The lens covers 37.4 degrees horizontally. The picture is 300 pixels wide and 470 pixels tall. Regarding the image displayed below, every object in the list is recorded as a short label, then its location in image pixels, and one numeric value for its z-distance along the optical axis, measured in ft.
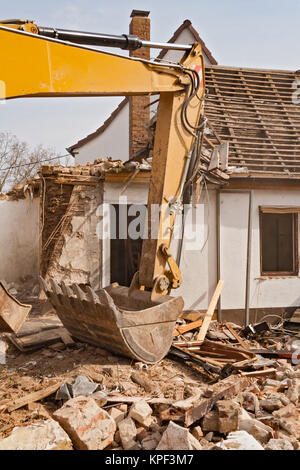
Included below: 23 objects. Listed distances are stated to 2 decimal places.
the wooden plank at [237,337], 24.97
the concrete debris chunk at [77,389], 15.72
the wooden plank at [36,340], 21.15
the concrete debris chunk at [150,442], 12.99
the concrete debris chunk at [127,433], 13.12
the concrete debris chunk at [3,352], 20.22
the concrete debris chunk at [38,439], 11.95
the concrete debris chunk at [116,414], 14.44
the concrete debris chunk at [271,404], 15.55
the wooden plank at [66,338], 21.05
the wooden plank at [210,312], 25.65
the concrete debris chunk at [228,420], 13.60
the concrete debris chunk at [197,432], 13.66
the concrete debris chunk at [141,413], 14.07
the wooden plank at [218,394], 13.99
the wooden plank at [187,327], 25.56
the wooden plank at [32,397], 15.29
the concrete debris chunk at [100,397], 15.30
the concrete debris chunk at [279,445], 12.68
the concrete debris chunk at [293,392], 16.51
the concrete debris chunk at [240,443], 12.25
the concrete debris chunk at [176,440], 12.21
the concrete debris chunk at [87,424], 12.69
